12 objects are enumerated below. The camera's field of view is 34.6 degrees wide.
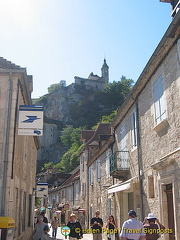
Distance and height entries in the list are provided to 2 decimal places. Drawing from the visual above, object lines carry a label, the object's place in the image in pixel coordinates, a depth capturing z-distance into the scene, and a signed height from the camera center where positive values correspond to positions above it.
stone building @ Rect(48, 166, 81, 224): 29.43 -2.02
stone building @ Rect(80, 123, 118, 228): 16.66 +0.48
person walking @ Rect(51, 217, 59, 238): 17.19 -2.63
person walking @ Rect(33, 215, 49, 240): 7.99 -1.36
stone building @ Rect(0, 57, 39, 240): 8.23 +1.14
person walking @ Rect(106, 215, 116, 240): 9.69 -1.52
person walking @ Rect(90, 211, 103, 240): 9.15 -1.43
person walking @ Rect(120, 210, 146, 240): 5.29 -0.90
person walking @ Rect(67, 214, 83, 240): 7.82 -1.30
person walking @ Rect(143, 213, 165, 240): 6.24 -1.03
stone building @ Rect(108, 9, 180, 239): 7.26 +1.33
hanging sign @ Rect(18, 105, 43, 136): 8.34 +1.76
